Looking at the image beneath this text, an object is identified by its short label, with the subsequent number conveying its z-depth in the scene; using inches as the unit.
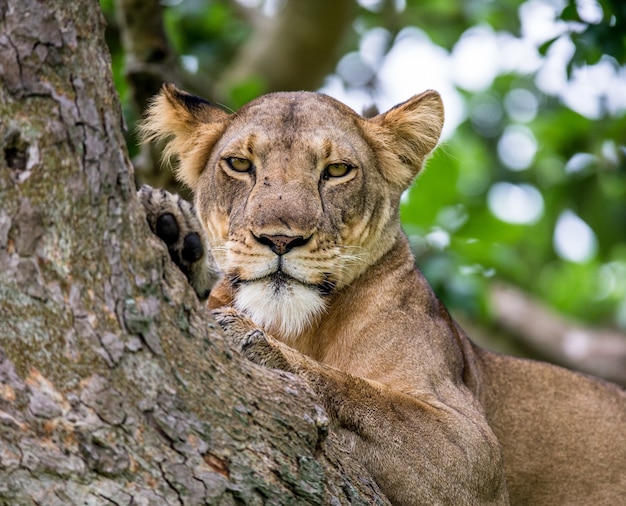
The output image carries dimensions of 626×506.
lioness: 408.2
